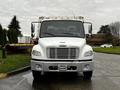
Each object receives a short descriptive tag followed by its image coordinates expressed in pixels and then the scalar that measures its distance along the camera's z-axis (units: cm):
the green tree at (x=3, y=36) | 2210
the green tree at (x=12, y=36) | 2404
